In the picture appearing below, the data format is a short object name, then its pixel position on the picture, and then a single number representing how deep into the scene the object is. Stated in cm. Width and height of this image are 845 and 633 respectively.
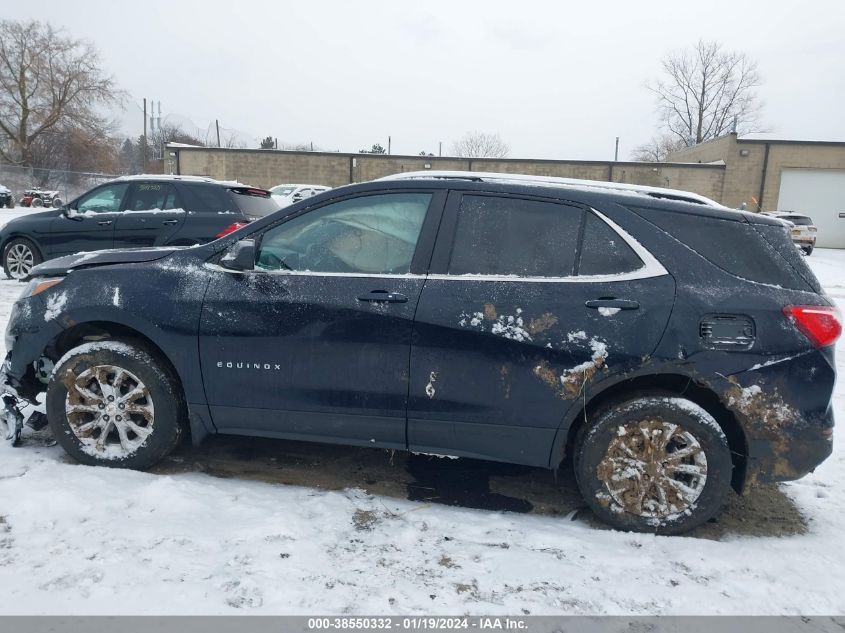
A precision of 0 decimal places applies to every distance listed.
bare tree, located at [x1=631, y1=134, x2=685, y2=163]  6200
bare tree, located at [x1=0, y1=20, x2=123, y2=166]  4084
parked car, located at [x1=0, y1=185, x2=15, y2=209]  2774
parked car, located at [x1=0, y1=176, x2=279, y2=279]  841
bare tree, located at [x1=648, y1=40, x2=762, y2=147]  5350
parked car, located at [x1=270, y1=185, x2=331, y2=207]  2176
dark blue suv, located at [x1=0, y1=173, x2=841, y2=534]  300
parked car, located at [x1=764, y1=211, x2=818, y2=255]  2122
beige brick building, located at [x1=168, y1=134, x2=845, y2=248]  2856
